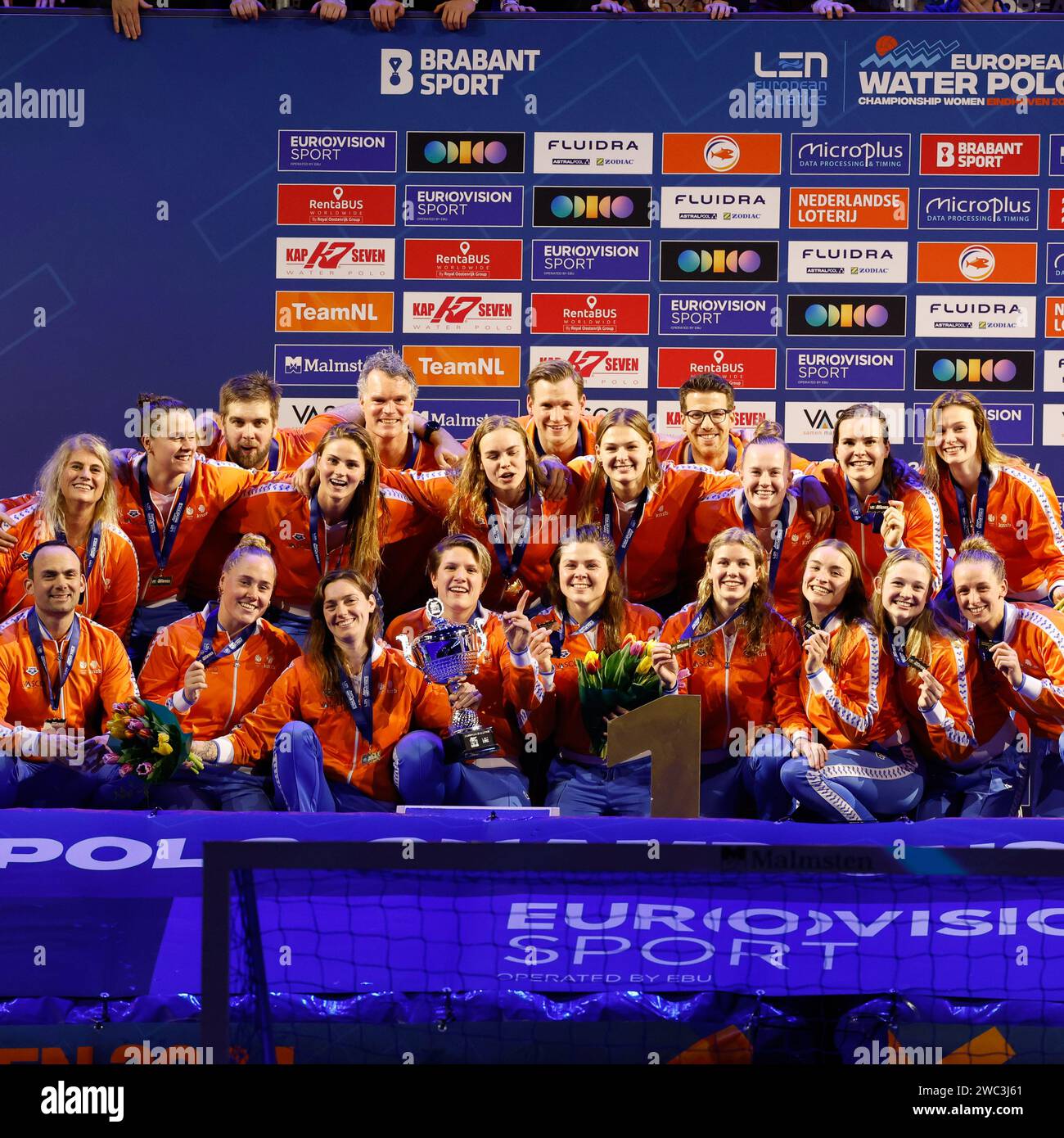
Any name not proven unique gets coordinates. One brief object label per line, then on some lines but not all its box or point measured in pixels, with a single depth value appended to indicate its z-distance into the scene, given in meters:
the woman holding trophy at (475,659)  5.61
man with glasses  6.65
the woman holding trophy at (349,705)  5.62
